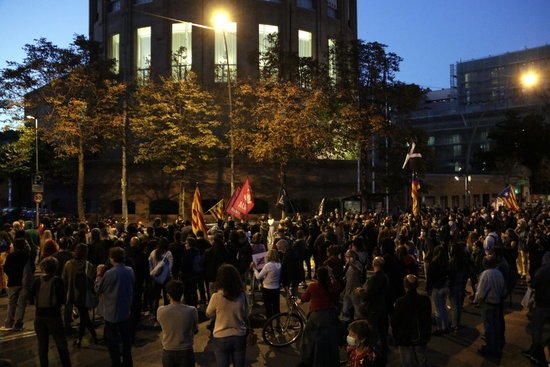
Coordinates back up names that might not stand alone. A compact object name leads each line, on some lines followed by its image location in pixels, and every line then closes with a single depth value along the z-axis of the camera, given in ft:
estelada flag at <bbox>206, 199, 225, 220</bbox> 70.54
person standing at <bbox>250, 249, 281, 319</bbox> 34.35
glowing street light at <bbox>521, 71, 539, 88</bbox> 86.87
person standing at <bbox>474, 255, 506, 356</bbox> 31.17
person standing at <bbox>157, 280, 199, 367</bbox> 20.71
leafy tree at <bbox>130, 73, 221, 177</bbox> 115.96
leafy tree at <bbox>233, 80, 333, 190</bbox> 105.50
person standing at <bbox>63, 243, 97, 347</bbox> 32.40
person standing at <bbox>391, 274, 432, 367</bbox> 24.54
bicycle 32.71
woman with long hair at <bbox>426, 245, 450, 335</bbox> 35.12
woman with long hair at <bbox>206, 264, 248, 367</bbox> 21.44
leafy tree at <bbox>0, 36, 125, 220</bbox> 108.27
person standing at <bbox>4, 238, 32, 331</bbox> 35.78
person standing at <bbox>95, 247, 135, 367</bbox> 26.86
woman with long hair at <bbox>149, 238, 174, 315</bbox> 36.65
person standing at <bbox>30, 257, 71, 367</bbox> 26.58
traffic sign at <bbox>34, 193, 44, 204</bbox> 74.31
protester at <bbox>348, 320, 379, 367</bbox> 18.02
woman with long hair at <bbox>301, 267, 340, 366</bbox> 21.65
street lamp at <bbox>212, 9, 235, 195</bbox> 81.61
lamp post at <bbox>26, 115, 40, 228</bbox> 111.14
